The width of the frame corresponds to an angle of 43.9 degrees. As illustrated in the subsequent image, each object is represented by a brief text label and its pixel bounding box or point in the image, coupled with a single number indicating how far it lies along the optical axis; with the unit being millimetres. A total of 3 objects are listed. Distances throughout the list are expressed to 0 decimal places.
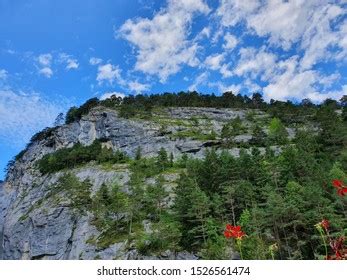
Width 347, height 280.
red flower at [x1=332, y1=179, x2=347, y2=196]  4970
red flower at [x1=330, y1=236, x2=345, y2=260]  4646
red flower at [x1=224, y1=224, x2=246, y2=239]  6227
